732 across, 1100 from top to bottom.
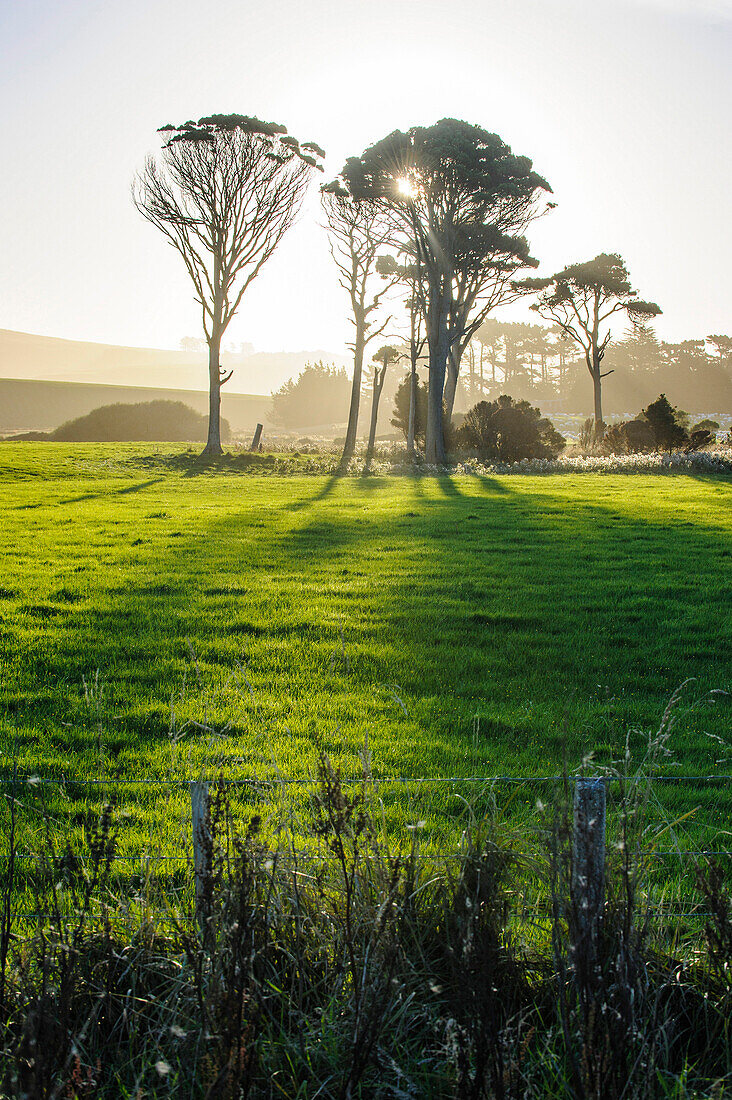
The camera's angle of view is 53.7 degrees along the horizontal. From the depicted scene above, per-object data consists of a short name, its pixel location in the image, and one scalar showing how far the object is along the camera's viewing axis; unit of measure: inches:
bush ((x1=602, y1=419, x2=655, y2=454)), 1200.8
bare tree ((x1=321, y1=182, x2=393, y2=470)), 1233.4
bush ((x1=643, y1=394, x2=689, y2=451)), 1200.8
